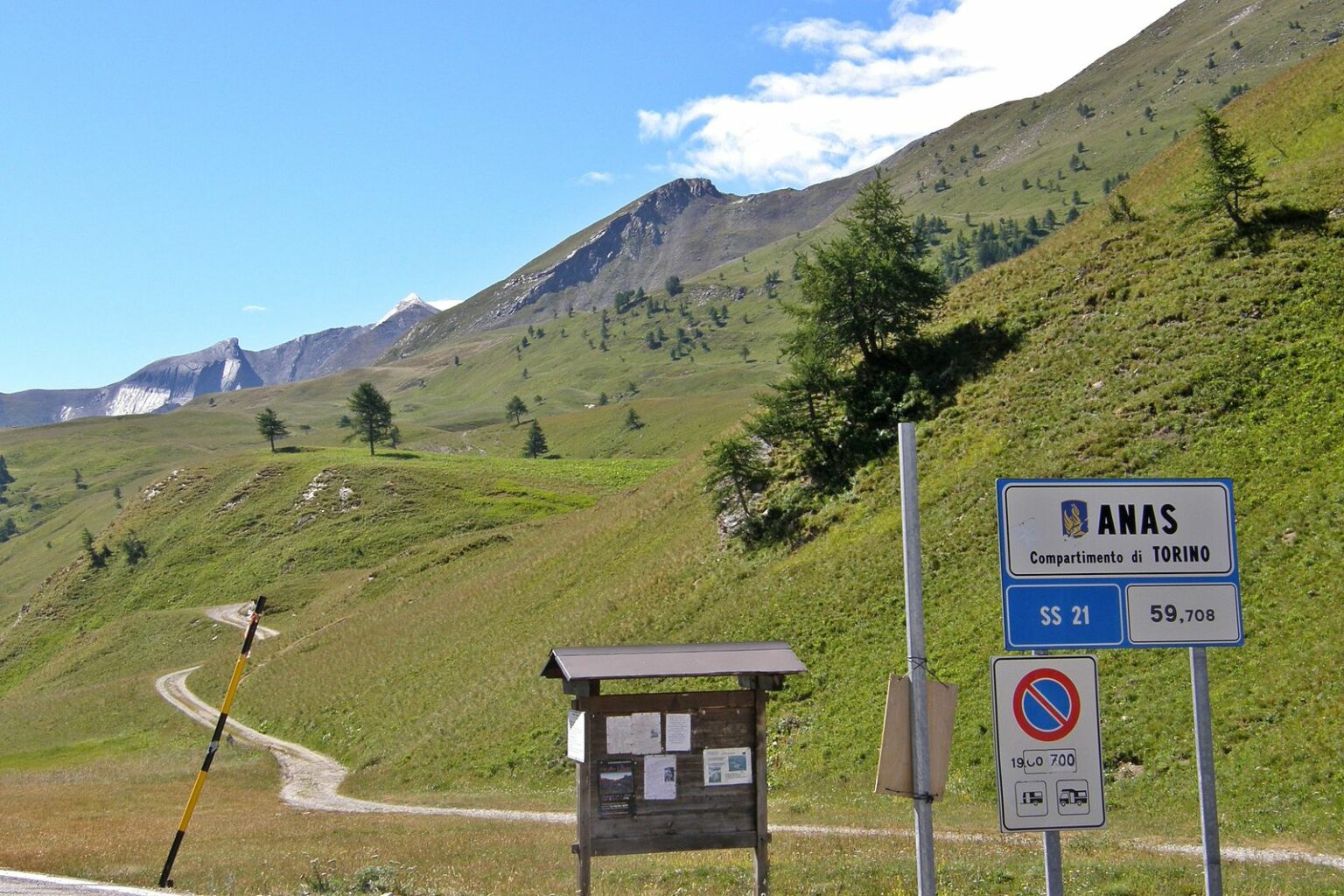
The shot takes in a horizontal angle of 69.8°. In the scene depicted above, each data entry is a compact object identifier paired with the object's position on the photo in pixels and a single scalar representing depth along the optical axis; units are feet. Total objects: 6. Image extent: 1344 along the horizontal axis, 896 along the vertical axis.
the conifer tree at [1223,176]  144.77
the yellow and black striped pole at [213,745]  51.96
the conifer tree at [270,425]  522.47
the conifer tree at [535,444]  595.68
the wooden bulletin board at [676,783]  44.93
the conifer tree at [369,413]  499.51
